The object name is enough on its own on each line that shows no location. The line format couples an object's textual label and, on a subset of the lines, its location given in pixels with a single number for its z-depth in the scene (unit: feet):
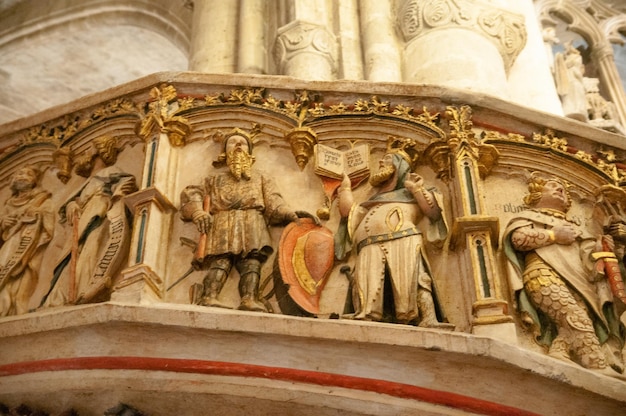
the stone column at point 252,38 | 24.66
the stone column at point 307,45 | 23.22
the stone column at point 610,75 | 31.40
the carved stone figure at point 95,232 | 15.48
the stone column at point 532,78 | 24.54
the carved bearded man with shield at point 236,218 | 14.87
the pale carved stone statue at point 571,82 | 28.71
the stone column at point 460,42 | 22.34
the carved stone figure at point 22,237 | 16.52
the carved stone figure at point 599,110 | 29.07
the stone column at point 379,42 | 23.38
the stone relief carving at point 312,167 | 14.71
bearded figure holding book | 14.25
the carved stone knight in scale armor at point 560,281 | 13.99
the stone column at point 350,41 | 23.81
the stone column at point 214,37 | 25.21
